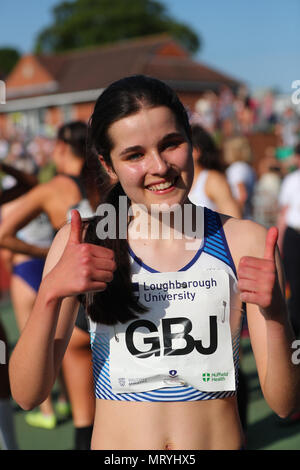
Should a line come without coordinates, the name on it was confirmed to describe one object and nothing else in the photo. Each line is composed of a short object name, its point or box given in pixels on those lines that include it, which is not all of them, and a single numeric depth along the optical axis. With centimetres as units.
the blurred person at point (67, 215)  358
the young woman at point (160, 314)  172
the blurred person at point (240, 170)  663
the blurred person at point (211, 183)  430
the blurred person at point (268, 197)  1006
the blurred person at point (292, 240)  552
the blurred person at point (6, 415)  338
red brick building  4766
